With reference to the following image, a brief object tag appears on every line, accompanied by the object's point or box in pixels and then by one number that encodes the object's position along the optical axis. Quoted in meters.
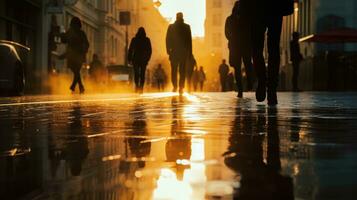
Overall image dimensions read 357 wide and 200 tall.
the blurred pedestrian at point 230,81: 39.65
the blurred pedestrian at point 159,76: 42.00
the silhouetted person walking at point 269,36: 8.87
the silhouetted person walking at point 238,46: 12.98
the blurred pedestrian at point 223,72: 35.59
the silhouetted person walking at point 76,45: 20.42
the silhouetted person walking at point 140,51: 20.02
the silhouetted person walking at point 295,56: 24.77
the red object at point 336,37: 26.72
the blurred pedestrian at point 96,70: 33.03
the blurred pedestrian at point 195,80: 38.33
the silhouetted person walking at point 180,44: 16.34
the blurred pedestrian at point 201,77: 41.10
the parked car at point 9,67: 16.23
